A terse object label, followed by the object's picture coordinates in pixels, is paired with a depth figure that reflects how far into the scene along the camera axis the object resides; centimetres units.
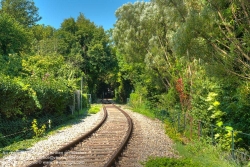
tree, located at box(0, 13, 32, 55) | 2303
